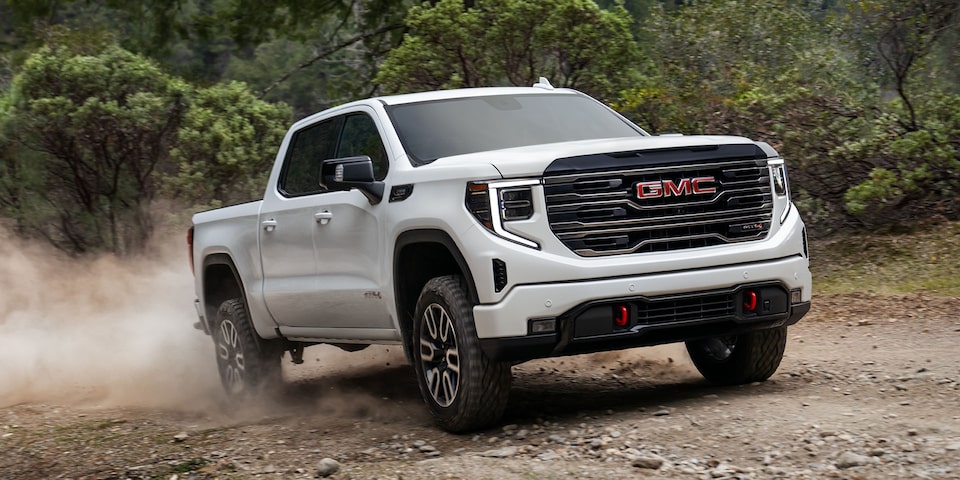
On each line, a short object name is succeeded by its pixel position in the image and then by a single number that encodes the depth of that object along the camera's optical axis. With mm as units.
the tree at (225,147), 16781
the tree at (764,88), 14312
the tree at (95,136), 16859
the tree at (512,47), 16031
